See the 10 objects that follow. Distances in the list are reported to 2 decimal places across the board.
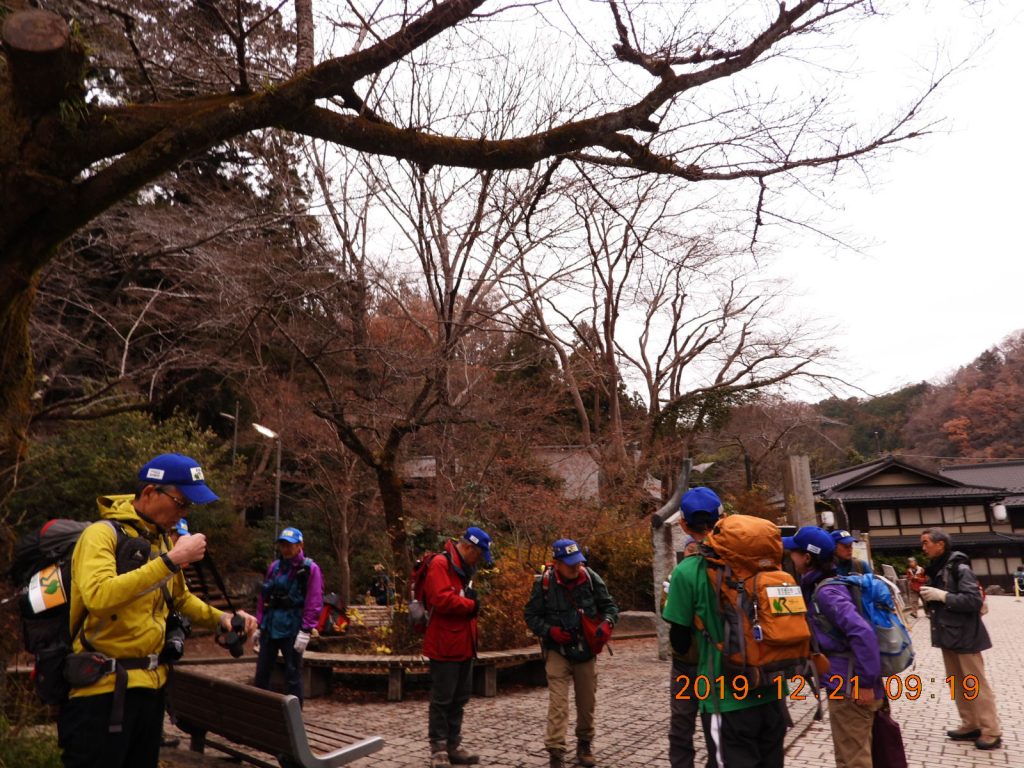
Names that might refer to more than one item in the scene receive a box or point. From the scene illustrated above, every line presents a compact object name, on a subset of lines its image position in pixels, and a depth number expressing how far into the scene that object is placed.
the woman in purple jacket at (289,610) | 6.69
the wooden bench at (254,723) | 4.00
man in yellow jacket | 2.92
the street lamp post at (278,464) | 13.99
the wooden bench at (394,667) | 8.28
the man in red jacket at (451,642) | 5.57
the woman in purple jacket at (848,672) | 4.15
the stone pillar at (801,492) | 14.10
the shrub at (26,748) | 4.09
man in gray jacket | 6.02
